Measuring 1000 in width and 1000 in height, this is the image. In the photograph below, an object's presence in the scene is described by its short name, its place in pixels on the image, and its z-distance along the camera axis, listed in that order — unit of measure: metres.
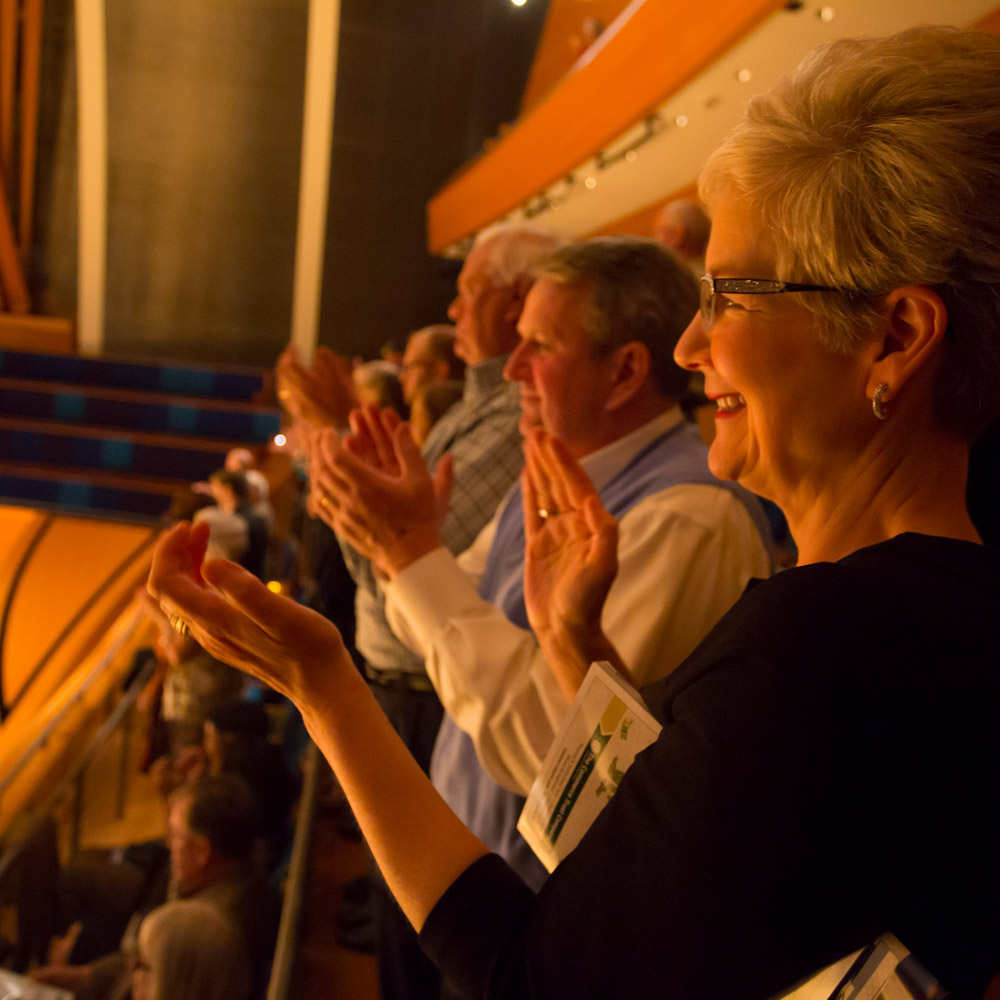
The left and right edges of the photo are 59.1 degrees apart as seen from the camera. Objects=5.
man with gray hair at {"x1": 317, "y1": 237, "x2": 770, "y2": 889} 1.03
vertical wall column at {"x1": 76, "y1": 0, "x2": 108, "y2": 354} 7.82
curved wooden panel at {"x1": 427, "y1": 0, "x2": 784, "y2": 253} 2.71
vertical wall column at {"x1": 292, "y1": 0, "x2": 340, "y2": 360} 7.93
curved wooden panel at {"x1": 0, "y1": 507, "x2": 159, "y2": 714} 5.18
